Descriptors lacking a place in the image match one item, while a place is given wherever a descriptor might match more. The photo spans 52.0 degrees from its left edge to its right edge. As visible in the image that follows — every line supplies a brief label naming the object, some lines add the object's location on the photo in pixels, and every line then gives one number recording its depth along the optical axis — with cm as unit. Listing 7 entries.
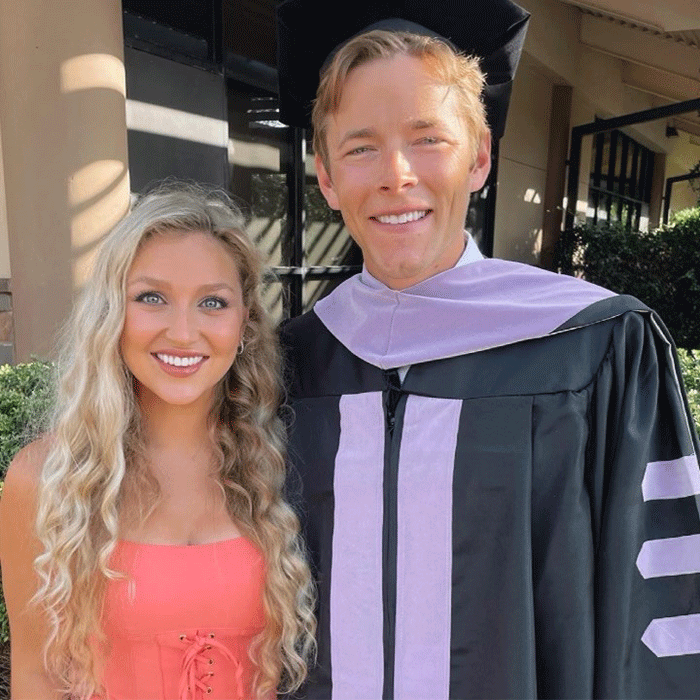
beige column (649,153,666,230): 1389
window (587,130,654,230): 1045
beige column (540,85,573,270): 864
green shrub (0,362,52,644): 233
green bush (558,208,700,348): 803
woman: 156
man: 143
